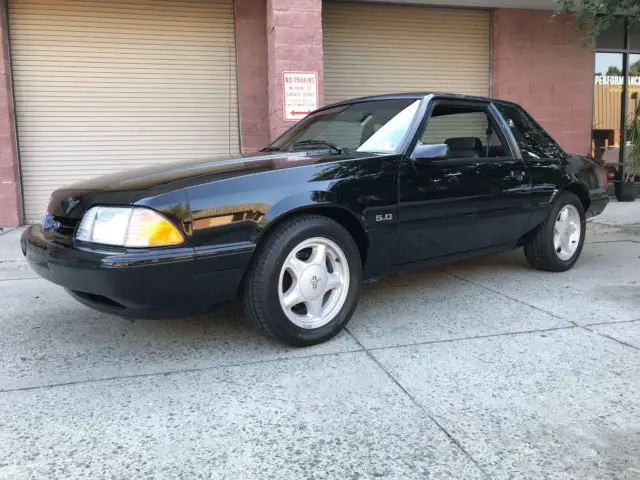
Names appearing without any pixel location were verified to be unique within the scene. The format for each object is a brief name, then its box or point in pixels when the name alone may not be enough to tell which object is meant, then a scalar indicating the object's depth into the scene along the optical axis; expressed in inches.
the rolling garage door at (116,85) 329.4
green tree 263.7
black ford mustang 112.0
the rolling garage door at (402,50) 373.4
